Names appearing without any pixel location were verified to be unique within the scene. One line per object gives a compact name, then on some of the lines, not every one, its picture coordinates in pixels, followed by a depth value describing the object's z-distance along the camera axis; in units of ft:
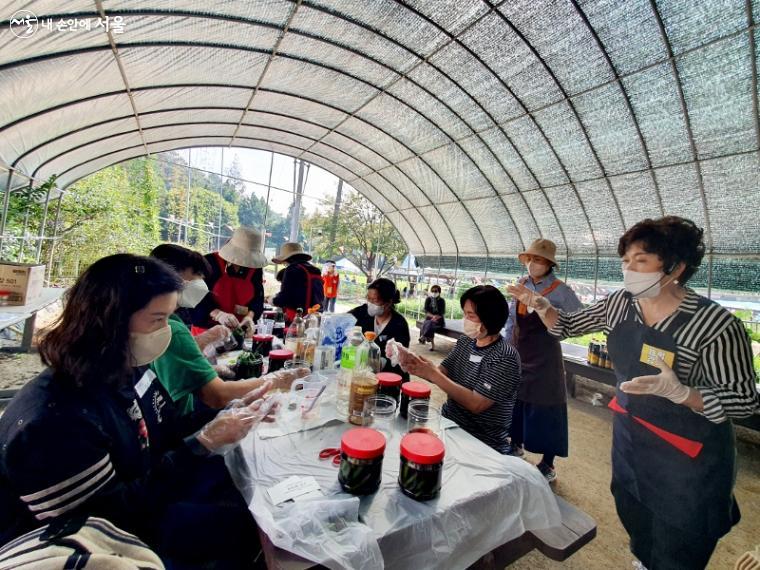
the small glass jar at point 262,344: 8.84
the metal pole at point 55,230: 25.84
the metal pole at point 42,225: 21.92
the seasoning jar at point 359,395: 5.22
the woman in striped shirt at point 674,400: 4.73
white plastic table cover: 3.05
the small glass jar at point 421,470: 3.61
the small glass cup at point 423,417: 4.98
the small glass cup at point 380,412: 5.18
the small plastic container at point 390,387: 5.83
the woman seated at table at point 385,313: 9.63
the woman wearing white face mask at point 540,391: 9.84
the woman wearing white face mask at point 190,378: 5.73
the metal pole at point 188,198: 40.16
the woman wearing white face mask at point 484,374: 6.36
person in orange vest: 29.91
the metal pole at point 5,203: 16.95
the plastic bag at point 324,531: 2.89
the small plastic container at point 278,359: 7.23
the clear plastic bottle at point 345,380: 5.63
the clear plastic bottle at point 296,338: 8.75
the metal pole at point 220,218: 41.11
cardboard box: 13.51
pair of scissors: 4.27
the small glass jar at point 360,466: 3.63
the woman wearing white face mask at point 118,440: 2.91
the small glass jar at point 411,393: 5.36
